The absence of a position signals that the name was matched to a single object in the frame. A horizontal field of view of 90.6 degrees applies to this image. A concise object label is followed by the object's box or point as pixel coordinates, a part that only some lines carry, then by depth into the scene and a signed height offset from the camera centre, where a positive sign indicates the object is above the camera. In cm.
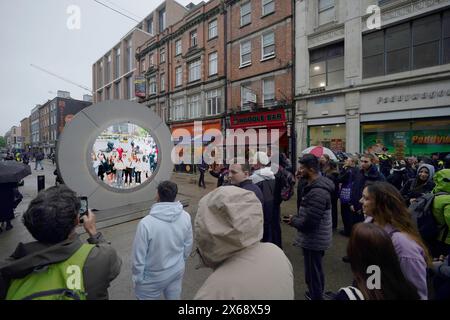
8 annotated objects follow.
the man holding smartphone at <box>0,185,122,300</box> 120 -62
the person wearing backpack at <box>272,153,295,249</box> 420 -83
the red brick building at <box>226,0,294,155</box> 1373 +575
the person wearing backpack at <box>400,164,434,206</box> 411 -63
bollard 716 -94
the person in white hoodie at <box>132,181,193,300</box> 220 -100
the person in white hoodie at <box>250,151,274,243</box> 386 -73
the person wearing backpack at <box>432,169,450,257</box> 251 -72
